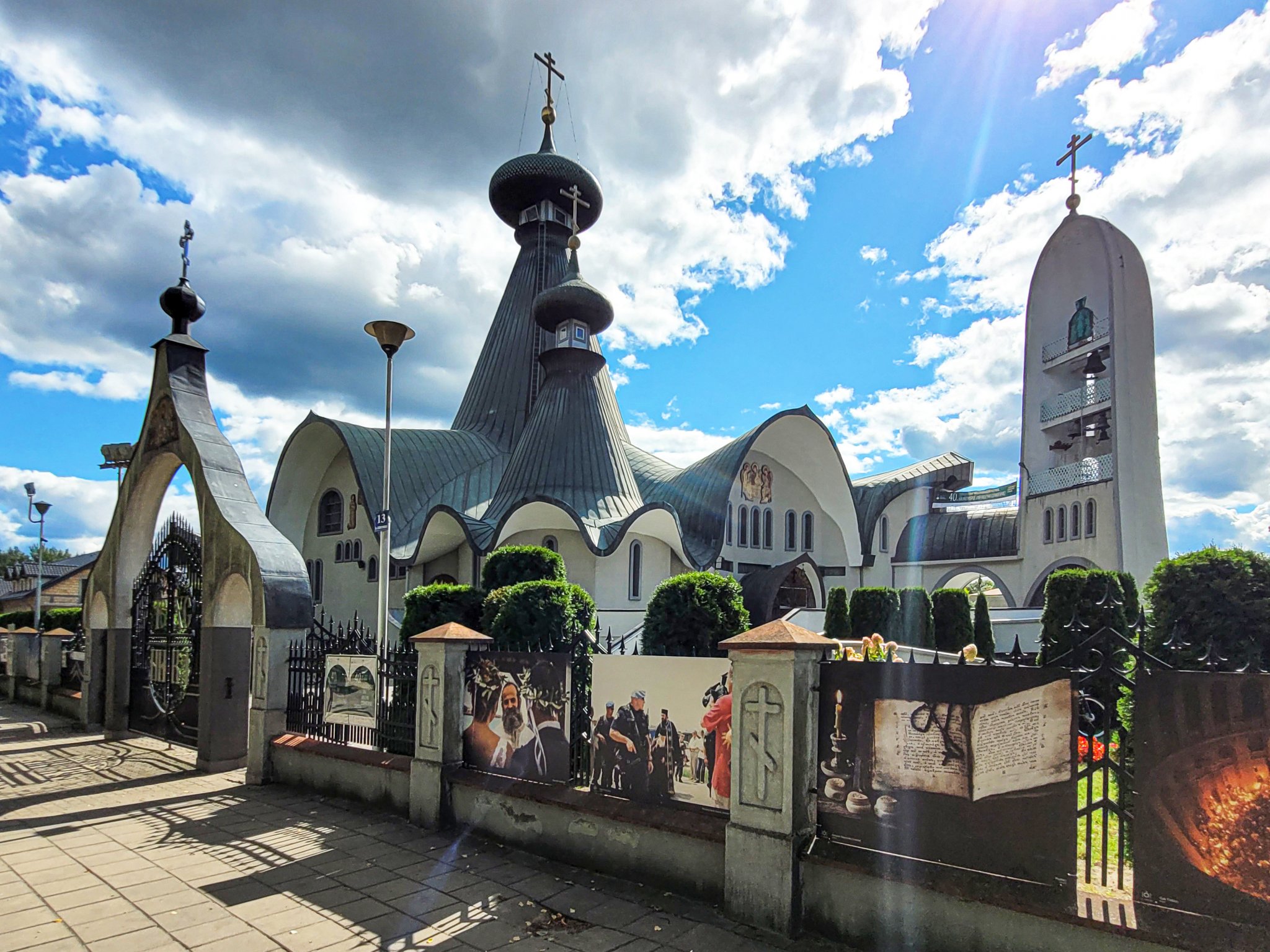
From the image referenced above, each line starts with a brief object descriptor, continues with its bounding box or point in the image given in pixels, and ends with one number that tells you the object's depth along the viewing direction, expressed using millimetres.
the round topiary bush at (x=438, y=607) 10195
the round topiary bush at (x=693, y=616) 9664
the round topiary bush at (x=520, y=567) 11766
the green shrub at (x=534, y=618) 8727
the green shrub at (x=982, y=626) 16062
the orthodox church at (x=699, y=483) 21156
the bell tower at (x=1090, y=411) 20578
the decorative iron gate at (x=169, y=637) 9867
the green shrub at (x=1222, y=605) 5758
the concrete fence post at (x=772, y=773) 4203
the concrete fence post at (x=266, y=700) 8078
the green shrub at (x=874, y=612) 15211
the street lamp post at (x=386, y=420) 9875
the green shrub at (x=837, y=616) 16344
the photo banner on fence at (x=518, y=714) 5680
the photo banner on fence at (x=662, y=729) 4758
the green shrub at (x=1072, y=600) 9659
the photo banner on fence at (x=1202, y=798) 3086
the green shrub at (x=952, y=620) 16328
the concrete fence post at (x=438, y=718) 6262
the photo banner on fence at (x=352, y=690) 7324
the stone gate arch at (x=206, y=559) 8609
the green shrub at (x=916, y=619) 14992
